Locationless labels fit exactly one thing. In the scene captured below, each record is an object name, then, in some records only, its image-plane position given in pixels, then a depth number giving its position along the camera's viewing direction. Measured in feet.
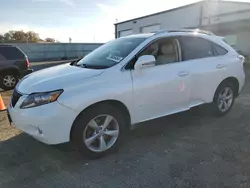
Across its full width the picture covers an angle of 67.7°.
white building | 48.61
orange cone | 14.99
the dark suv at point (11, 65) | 23.36
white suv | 7.75
